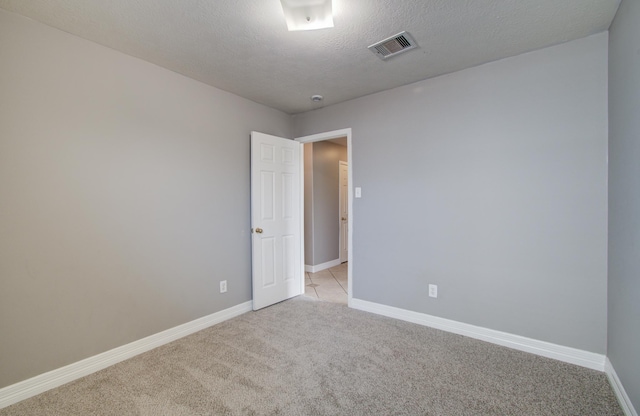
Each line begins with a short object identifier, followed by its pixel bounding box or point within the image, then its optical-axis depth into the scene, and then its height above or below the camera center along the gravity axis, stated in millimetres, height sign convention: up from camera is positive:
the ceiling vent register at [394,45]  2101 +1221
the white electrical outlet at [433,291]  2814 -853
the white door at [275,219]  3309 -164
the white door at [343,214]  5828 -177
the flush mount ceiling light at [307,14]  1718 +1189
